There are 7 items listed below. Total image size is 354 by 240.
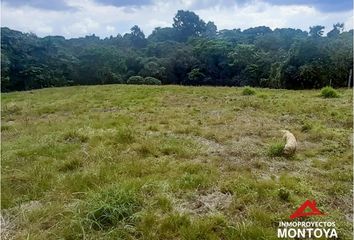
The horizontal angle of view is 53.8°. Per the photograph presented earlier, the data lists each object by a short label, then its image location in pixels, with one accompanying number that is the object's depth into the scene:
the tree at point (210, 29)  89.69
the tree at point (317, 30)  43.31
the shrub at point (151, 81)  36.67
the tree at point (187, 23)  84.25
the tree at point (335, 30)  39.68
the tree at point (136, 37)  70.89
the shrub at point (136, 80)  37.59
